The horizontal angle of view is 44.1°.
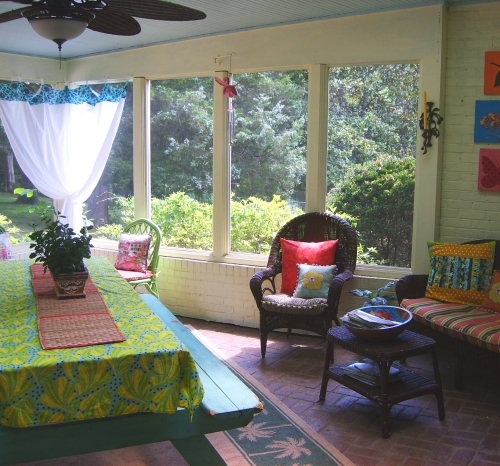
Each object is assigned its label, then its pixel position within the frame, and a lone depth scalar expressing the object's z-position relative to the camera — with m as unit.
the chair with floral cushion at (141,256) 5.33
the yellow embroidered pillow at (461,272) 4.14
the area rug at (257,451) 2.97
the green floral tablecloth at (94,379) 2.20
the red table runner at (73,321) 2.48
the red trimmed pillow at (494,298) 3.93
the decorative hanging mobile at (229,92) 5.13
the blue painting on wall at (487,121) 4.36
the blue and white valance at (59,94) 5.84
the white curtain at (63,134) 5.90
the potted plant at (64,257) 3.15
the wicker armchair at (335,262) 4.26
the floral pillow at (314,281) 4.42
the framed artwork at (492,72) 4.31
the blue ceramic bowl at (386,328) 3.34
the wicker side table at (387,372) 3.23
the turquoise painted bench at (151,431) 2.26
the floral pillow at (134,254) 5.37
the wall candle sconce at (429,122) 4.46
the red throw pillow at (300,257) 4.64
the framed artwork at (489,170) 4.38
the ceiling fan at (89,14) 2.46
